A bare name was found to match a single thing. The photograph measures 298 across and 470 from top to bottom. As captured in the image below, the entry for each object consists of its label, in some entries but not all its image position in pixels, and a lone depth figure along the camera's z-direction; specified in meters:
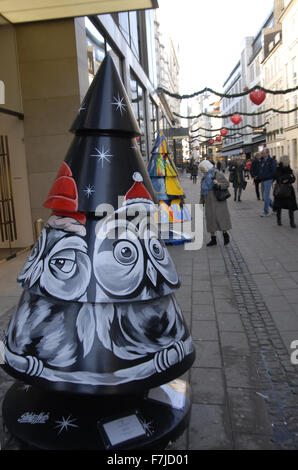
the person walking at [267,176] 11.38
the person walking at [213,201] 7.30
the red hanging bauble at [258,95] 13.66
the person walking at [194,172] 32.76
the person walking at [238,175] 15.20
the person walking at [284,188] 8.88
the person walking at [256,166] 14.25
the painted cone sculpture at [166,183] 8.54
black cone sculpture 1.93
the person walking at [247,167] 32.83
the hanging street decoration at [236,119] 21.41
